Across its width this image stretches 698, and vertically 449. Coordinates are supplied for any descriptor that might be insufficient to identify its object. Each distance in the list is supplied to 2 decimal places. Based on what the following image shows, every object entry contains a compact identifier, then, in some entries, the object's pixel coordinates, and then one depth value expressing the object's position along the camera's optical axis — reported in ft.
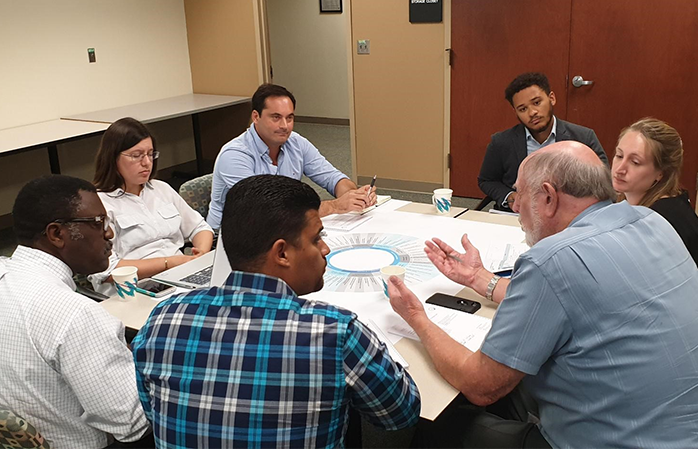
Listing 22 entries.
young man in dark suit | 10.52
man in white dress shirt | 4.63
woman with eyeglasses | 8.29
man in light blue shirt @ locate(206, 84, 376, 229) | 9.84
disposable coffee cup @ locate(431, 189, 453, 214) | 8.91
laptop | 6.94
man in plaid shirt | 3.68
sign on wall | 16.12
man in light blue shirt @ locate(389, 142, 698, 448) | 4.34
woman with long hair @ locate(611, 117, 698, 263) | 7.44
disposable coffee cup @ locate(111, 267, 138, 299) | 6.50
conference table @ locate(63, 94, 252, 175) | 16.85
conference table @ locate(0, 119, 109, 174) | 14.10
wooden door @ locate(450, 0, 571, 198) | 15.10
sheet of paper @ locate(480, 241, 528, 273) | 6.93
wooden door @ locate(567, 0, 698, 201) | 13.96
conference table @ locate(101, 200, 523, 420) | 5.08
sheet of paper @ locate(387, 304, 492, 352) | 5.45
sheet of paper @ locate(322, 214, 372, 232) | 8.52
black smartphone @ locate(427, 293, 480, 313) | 6.05
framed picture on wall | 25.35
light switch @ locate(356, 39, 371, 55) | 17.32
